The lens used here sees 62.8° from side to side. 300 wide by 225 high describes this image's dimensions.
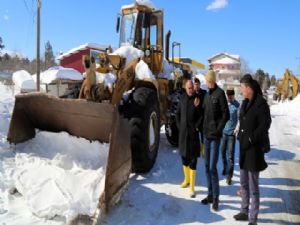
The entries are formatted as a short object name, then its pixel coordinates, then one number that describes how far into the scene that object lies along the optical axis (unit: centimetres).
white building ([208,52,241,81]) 5033
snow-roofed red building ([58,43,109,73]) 3016
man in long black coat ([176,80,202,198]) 381
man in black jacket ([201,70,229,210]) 347
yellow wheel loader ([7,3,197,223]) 331
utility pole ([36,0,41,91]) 1184
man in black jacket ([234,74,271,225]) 300
